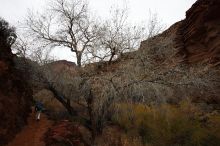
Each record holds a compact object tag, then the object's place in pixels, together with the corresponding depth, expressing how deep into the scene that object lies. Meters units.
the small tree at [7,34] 7.69
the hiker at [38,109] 8.25
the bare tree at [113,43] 7.94
